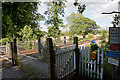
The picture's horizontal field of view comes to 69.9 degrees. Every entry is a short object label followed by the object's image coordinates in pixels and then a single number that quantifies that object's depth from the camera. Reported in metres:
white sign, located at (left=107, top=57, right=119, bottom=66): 2.42
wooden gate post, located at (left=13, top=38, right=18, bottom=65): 4.79
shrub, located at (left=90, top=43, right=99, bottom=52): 4.60
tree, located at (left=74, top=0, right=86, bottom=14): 2.71
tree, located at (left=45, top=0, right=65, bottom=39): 12.11
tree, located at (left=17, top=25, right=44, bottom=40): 8.47
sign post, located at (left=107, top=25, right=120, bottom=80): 2.51
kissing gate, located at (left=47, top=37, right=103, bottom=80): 2.77
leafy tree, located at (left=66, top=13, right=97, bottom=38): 18.62
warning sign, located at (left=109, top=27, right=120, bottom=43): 2.51
